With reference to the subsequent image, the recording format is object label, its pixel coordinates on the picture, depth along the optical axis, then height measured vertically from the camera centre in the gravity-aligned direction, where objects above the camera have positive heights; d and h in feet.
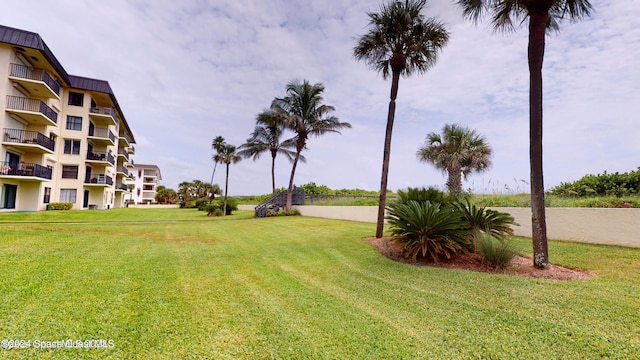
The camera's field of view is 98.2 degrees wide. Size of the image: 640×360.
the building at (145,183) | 228.84 +7.25
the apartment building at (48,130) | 63.41 +17.32
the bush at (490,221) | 22.79 -1.63
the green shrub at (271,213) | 70.90 -4.50
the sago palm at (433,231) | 20.62 -2.37
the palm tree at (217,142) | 113.60 +21.22
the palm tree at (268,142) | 78.95 +15.95
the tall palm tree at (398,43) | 31.40 +18.82
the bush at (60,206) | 78.74 -4.88
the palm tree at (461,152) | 61.77 +11.03
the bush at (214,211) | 81.87 -5.18
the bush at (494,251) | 19.11 -3.45
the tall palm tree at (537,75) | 18.81 +9.26
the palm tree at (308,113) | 72.18 +21.86
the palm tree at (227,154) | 112.46 +16.37
